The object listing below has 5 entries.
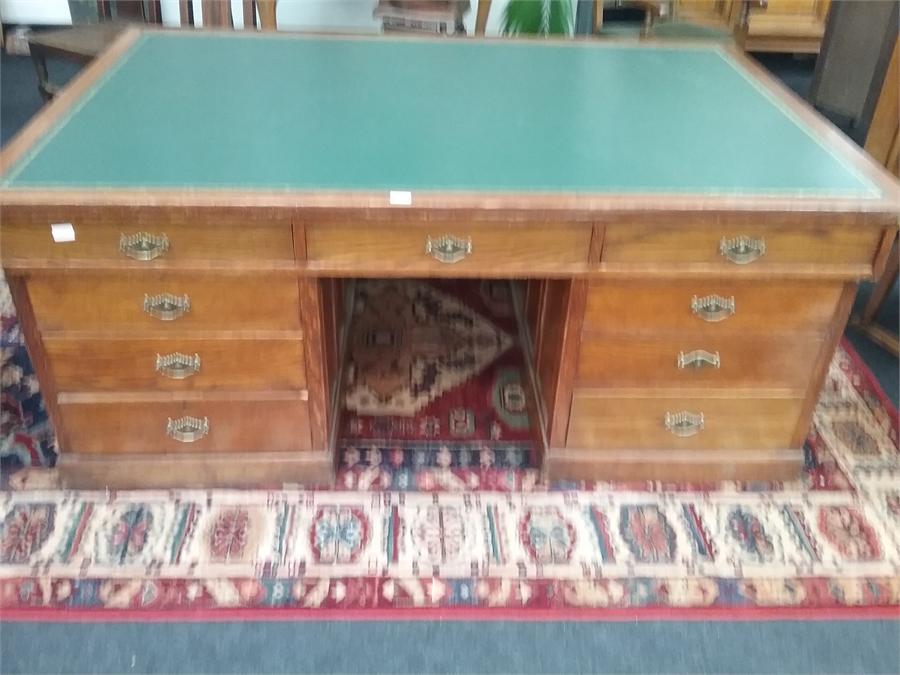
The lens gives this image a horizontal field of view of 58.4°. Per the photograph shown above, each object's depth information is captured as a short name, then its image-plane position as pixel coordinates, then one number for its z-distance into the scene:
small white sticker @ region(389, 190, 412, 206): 1.27
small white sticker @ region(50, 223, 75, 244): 1.29
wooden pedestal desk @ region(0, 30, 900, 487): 1.31
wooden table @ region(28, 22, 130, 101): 2.78
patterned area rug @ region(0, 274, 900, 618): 1.48
